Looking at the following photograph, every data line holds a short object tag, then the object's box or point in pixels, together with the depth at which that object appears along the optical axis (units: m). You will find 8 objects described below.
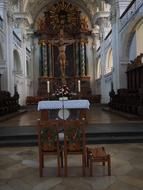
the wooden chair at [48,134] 2.79
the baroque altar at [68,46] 16.06
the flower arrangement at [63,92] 8.52
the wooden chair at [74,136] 2.79
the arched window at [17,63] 13.38
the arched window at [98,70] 16.39
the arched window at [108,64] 13.37
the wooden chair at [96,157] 2.71
